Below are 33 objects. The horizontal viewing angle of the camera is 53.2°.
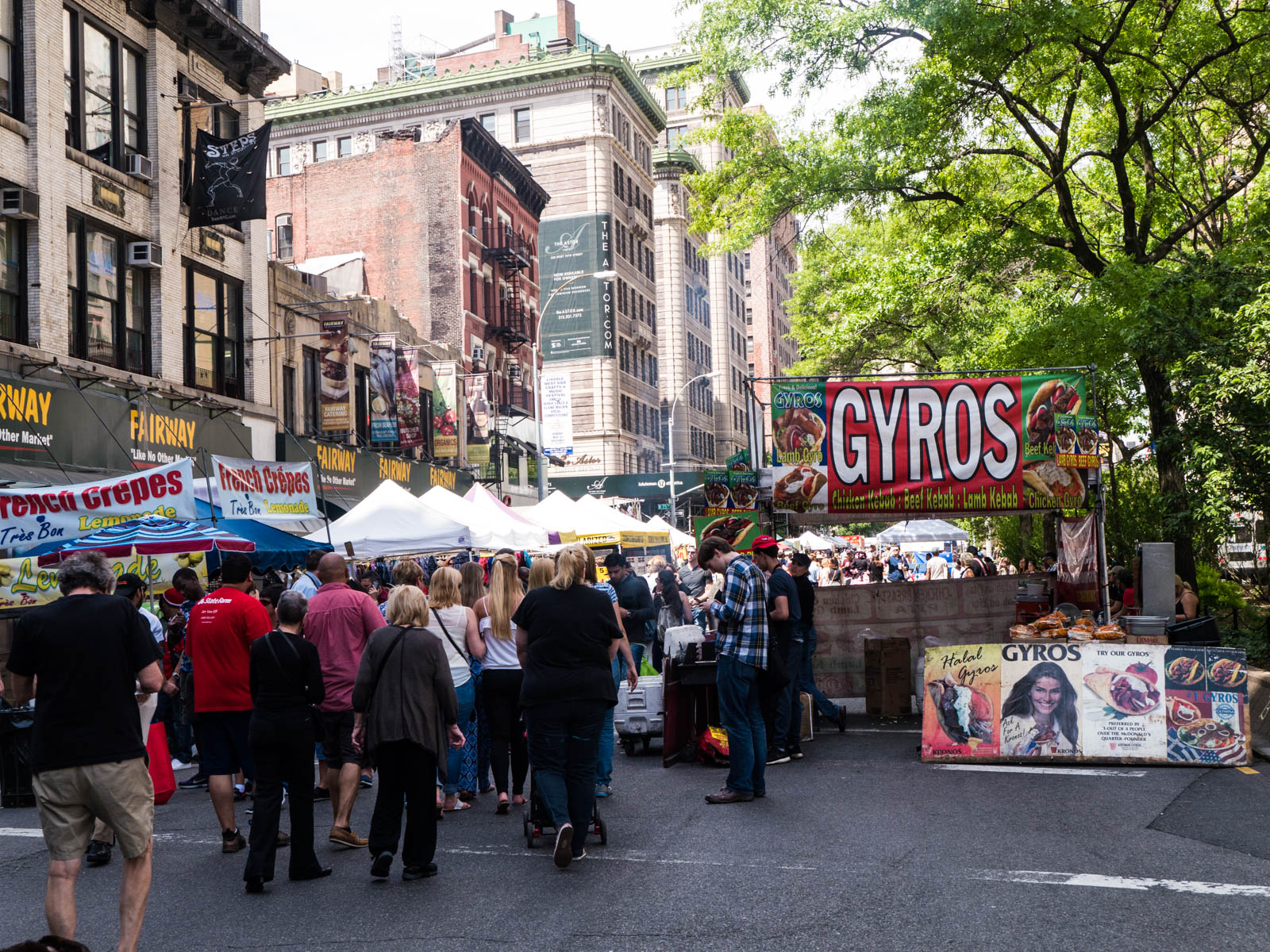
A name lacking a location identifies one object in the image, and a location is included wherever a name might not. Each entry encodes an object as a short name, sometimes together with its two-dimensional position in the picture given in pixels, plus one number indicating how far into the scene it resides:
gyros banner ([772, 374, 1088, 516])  13.21
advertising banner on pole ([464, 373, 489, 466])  38.75
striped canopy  11.58
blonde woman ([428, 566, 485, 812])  8.84
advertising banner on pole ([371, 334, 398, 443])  32.16
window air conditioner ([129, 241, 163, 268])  22.23
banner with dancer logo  22.91
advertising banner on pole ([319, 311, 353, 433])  29.36
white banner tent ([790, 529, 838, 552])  40.14
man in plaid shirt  9.21
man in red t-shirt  8.08
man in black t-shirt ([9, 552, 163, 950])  5.51
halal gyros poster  10.52
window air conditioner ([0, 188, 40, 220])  18.91
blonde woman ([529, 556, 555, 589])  8.21
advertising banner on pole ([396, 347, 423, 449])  32.47
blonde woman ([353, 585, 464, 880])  7.12
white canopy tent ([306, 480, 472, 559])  16.03
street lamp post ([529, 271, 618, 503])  35.19
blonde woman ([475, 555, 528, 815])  8.98
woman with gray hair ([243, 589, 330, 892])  7.16
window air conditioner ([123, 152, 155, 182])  22.33
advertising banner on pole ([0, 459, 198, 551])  11.37
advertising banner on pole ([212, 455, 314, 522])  14.48
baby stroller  7.97
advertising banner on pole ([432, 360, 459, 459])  36.34
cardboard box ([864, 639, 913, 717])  14.12
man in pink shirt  8.34
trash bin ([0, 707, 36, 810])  9.35
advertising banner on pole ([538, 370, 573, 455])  46.12
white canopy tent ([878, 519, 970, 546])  31.44
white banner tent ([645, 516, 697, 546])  27.71
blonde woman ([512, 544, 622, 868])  7.45
